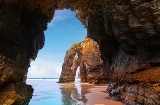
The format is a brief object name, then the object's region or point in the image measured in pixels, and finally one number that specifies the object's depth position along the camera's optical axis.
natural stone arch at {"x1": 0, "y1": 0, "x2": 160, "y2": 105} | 7.00
